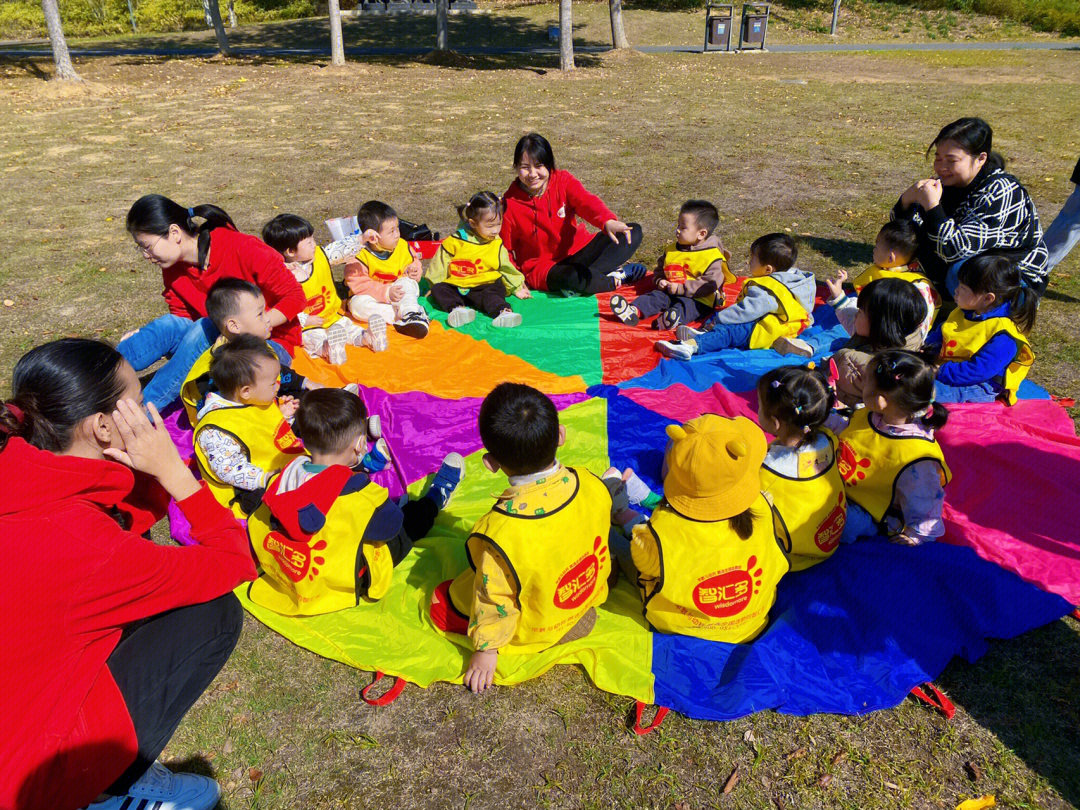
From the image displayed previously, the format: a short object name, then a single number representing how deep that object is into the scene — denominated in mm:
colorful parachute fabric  3424
